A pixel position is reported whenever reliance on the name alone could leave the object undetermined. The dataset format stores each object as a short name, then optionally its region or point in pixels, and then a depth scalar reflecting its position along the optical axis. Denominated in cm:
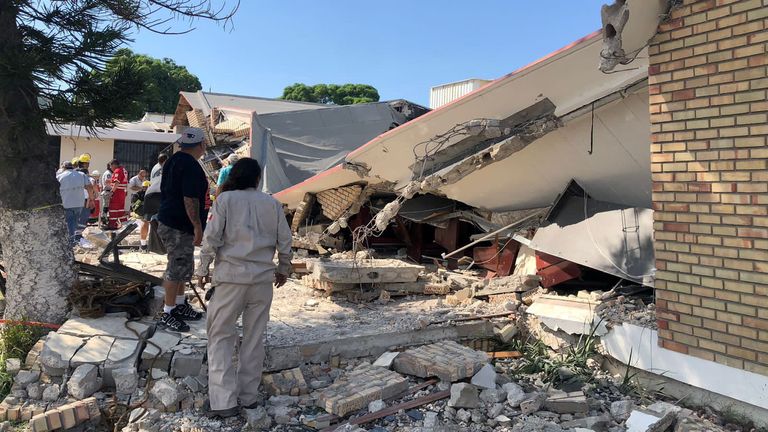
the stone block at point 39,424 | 339
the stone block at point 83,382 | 368
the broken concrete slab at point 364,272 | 604
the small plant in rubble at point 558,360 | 430
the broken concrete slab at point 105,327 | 416
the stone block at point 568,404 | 367
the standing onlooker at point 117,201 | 1159
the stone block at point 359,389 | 358
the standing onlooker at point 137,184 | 1058
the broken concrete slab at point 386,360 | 423
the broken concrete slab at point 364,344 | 418
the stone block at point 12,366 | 394
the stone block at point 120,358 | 384
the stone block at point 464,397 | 368
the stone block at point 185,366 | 391
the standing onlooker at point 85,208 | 899
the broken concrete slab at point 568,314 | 462
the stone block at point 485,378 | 390
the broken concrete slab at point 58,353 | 383
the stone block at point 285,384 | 385
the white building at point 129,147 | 1803
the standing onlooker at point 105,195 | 1254
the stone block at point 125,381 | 374
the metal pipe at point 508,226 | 626
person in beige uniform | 349
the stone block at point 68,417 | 346
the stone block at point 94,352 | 385
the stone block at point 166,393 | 356
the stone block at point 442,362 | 395
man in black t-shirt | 425
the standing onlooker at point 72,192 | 828
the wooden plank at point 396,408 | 348
